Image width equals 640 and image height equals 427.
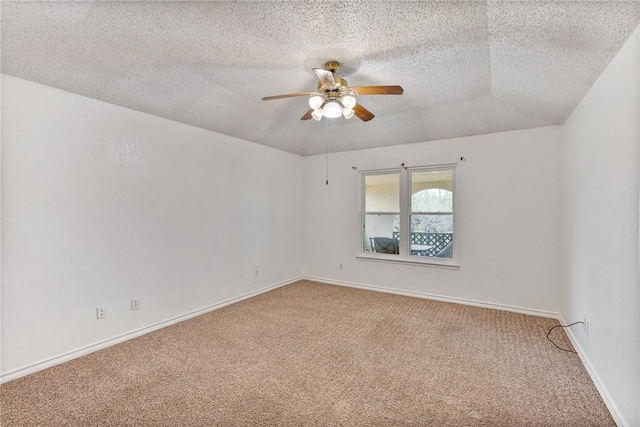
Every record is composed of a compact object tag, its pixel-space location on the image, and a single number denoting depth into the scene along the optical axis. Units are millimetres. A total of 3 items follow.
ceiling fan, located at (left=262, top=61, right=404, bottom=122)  2340
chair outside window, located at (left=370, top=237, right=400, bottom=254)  4840
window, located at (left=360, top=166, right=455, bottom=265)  4414
